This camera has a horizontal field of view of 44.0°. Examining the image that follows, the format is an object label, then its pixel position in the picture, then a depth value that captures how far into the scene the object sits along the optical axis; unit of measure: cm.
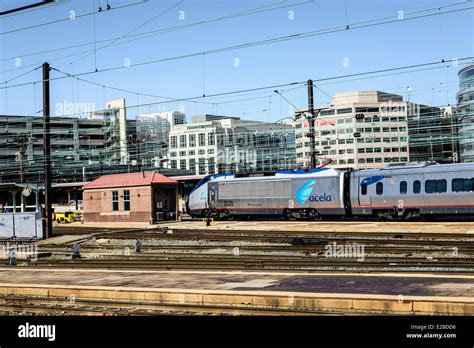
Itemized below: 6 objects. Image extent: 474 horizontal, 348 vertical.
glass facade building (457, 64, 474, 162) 13412
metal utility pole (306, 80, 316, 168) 4516
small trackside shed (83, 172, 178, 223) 4838
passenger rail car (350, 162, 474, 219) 3534
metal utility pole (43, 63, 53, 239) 3766
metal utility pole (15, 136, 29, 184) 8016
